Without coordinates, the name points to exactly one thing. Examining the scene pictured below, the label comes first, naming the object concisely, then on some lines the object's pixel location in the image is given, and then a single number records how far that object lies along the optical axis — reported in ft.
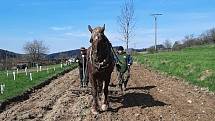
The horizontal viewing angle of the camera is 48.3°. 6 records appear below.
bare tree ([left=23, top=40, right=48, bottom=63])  177.24
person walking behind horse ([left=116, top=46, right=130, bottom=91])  30.83
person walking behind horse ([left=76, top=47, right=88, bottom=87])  31.72
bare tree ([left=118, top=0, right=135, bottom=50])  102.79
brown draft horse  21.53
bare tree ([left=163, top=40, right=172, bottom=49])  201.90
